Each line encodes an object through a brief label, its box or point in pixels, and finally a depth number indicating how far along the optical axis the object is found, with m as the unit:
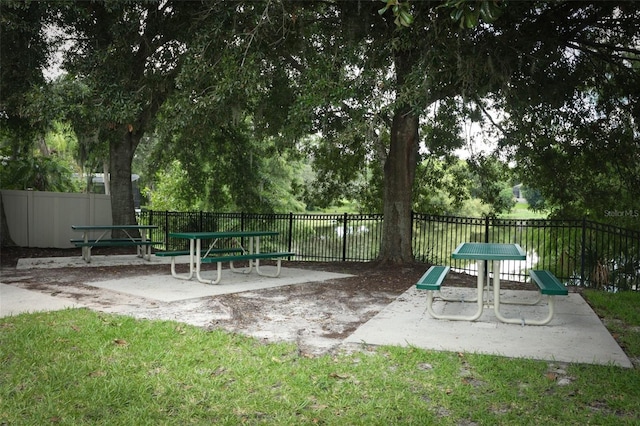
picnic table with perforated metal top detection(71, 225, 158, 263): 12.45
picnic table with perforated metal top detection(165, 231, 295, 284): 9.25
